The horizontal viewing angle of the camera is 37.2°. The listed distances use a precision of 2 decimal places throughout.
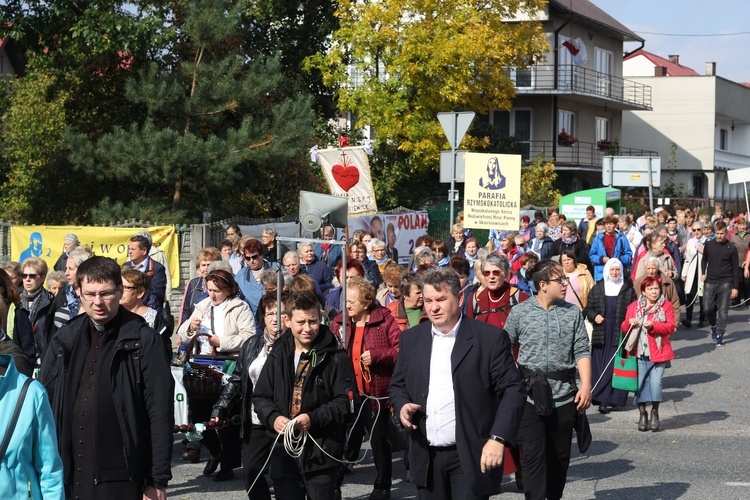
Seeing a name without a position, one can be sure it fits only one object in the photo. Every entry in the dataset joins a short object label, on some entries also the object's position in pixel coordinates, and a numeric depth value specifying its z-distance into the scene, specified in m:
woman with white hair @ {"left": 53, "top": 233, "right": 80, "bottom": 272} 12.75
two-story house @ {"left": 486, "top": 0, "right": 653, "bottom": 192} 49.50
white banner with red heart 13.77
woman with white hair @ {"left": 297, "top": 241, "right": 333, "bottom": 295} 12.25
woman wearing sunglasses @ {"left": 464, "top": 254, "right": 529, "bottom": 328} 8.77
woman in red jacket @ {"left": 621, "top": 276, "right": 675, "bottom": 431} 11.07
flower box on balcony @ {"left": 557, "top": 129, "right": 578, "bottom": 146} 50.28
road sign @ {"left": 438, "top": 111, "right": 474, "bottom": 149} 15.46
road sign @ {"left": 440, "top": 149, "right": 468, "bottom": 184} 15.56
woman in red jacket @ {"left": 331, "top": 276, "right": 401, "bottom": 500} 7.85
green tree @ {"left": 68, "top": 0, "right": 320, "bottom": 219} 22.16
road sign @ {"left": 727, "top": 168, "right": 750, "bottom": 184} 28.04
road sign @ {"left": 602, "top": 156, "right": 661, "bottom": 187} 26.84
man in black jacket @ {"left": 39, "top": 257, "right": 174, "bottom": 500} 4.73
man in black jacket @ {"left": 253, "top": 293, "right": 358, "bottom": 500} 5.81
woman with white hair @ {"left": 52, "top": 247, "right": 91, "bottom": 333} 9.52
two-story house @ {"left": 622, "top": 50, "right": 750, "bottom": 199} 65.75
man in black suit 5.52
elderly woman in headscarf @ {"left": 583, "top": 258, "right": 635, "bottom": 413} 11.75
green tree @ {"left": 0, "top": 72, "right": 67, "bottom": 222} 23.28
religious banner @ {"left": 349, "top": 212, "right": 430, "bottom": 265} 23.00
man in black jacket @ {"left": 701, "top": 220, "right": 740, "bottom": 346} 18.06
